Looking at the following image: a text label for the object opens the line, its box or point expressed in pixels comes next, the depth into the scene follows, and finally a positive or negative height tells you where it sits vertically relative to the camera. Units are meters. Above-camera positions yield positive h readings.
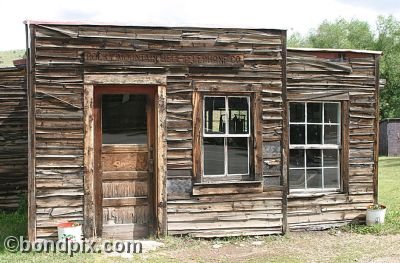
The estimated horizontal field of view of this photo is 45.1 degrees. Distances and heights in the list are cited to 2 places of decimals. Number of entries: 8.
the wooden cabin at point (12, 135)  11.15 -0.15
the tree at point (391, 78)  40.91 +4.17
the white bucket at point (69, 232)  7.45 -1.62
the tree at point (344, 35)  46.34 +9.04
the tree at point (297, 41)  51.16 +9.43
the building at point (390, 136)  28.03 -0.55
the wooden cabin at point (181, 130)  7.67 -0.04
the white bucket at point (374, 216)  9.04 -1.68
